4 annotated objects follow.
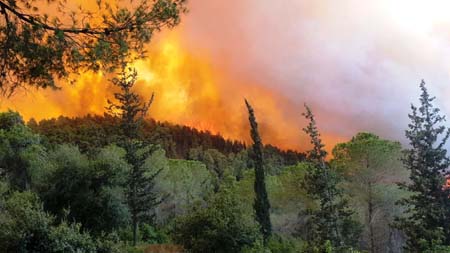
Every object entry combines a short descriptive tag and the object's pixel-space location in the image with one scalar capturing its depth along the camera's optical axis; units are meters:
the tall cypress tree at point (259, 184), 31.47
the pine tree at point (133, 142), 28.70
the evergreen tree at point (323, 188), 27.78
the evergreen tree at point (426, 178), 26.17
